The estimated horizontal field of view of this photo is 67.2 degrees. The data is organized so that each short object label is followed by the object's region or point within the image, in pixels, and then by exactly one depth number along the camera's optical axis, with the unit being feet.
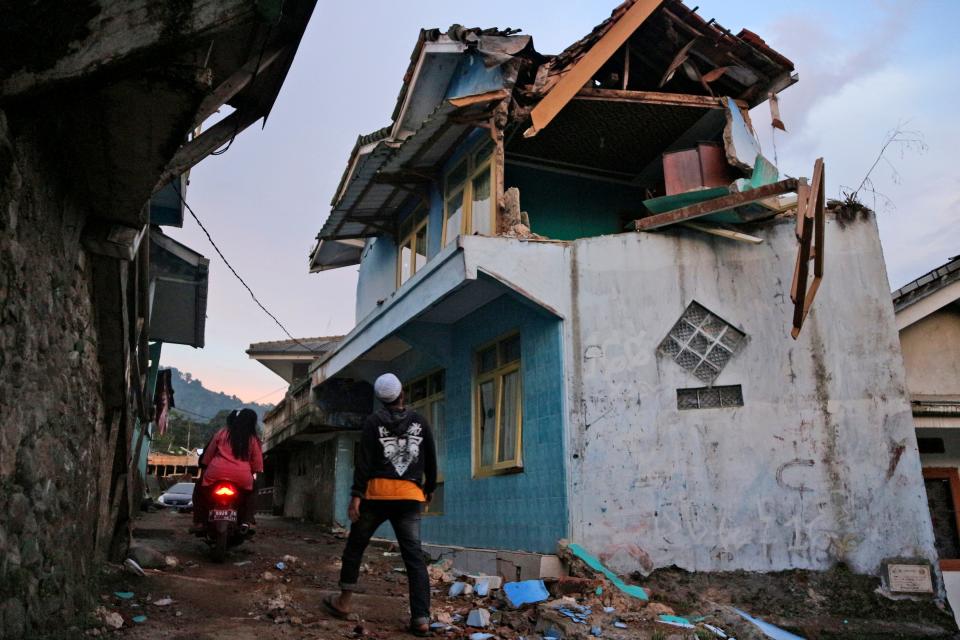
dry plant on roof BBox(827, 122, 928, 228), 27.17
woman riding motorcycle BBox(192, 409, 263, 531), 25.20
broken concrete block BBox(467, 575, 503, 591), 23.68
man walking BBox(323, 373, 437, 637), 16.39
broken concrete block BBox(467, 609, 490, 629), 18.04
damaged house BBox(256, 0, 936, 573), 24.07
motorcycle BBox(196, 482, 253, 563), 24.26
